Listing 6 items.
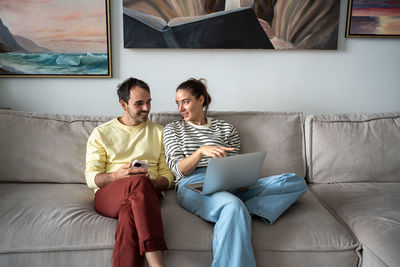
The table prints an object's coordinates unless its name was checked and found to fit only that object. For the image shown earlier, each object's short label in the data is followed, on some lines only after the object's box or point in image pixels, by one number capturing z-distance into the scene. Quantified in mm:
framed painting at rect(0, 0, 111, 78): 2219
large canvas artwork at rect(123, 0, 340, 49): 2244
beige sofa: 1324
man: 1275
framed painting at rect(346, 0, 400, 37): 2318
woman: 1293
